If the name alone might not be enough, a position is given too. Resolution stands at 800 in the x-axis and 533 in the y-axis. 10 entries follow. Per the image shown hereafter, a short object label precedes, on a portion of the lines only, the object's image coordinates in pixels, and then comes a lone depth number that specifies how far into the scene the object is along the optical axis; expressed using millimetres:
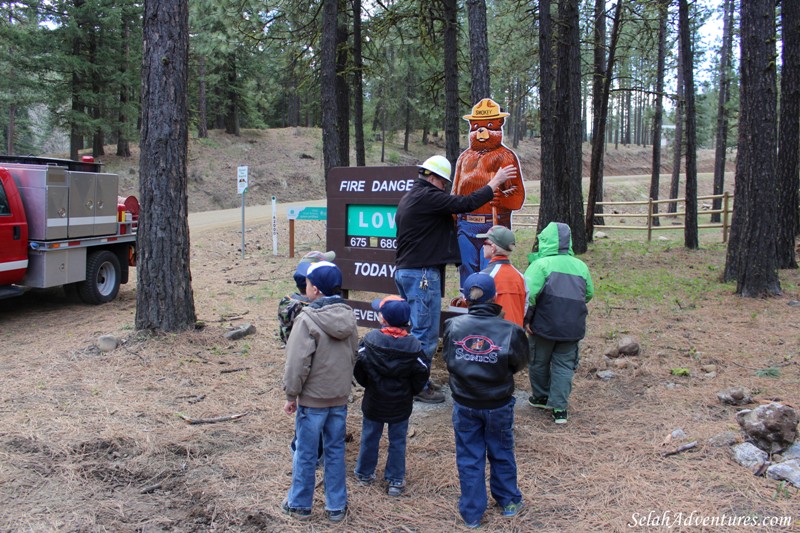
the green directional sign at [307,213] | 14742
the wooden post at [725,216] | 17425
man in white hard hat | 5355
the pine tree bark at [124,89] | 26469
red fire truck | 8367
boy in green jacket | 5215
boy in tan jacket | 3646
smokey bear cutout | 6496
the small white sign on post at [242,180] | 15844
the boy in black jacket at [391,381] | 3963
